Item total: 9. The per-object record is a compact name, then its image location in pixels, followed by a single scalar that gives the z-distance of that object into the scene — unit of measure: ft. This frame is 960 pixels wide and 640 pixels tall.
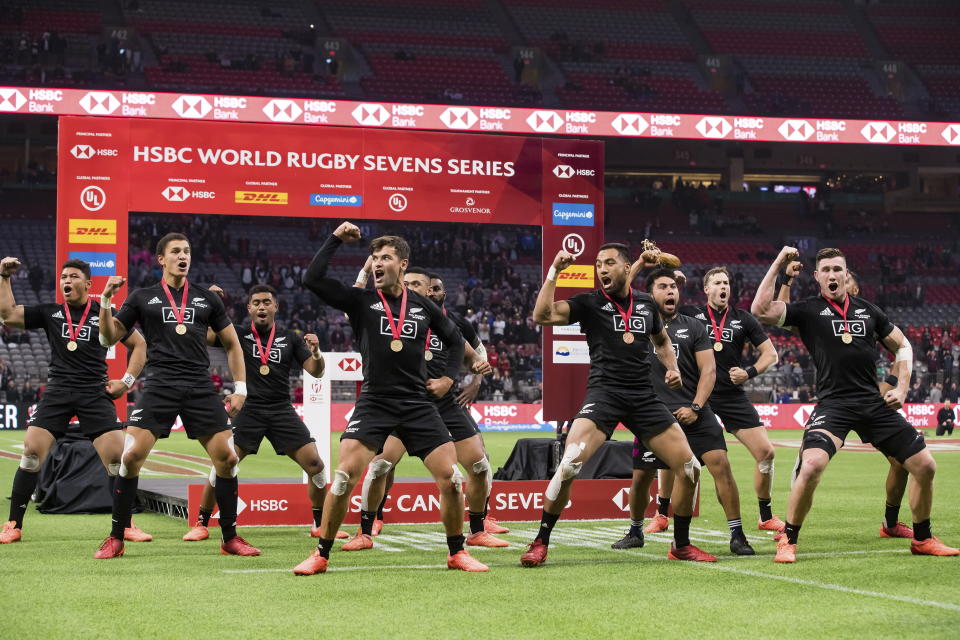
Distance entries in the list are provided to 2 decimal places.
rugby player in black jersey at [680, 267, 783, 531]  70.33
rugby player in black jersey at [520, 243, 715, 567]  56.95
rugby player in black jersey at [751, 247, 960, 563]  57.88
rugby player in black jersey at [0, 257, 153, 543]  67.51
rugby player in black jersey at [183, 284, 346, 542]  67.82
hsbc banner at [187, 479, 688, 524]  76.48
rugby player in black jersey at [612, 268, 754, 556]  64.03
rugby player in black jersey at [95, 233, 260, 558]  60.49
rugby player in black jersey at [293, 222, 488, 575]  53.06
